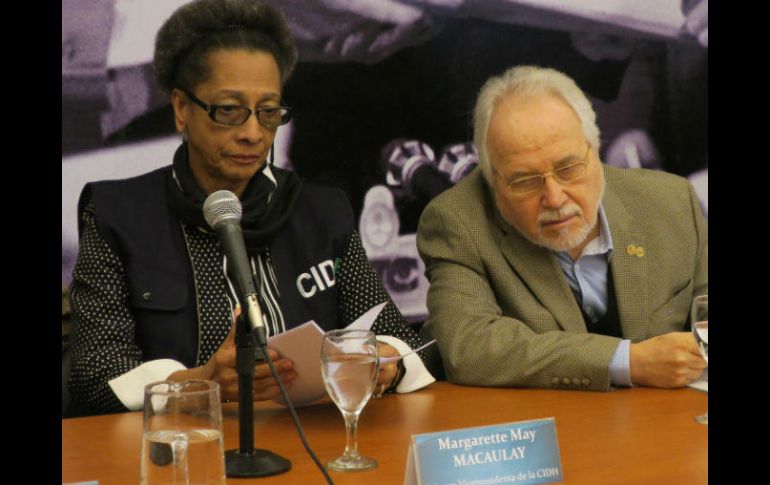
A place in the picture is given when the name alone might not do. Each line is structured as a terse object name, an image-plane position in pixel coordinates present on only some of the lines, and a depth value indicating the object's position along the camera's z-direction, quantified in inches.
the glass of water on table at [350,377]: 113.1
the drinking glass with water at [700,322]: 120.9
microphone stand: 110.2
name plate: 106.7
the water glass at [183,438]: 101.8
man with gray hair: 142.2
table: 112.7
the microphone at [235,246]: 107.8
